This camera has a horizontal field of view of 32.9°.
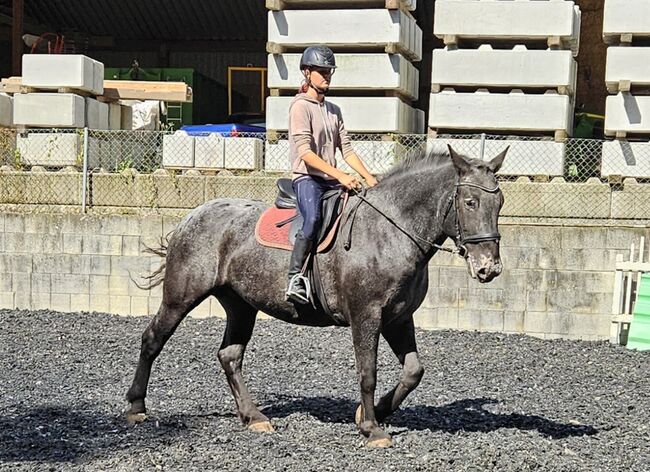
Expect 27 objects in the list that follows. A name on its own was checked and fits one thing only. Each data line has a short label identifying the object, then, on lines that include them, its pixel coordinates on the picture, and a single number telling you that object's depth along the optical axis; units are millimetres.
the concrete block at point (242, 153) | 15828
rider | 8148
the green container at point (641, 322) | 13453
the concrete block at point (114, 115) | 17875
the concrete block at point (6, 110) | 16906
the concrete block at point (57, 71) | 16281
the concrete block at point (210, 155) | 15969
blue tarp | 17553
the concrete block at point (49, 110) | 16359
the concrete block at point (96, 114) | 16922
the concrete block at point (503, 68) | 15156
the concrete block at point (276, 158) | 15641
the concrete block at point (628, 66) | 14914
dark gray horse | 7828
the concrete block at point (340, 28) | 15594
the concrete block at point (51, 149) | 16172
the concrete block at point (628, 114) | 14906
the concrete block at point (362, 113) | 15602
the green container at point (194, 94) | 23547
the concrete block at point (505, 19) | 15195
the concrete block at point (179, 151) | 15930
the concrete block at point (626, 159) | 14762
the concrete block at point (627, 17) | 14977
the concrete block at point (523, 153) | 14953
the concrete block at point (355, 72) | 15656
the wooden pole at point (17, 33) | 21555
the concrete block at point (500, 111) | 15148
